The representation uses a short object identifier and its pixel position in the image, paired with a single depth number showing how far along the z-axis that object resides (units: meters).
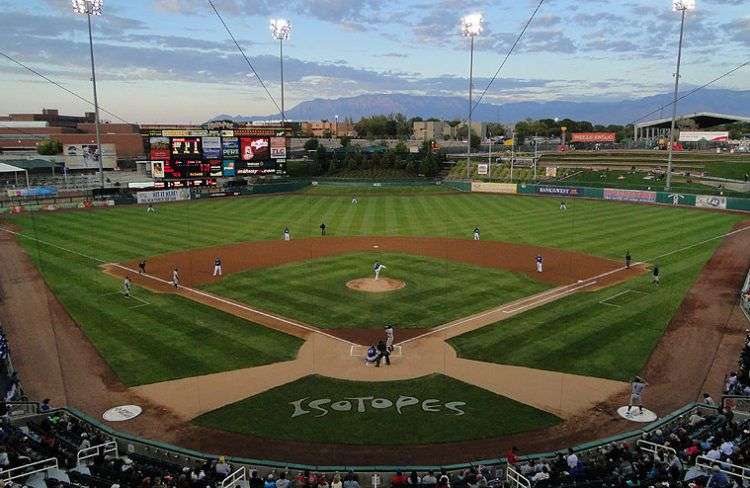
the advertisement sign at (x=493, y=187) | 79.06
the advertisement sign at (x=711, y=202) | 61.22
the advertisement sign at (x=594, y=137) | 123.44
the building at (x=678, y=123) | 111.06
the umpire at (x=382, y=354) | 20.78
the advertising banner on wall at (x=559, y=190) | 74.12
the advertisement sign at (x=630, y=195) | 67.81
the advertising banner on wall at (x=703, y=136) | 110.56
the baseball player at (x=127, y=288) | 29.88
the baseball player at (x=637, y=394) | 17.28
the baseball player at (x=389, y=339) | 21.75
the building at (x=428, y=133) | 194.20
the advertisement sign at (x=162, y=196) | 71.56
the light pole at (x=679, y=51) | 60.66
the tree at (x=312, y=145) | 127.81
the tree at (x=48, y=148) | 110.81
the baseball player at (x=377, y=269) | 31.96
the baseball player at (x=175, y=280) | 31.31
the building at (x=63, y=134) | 118.94
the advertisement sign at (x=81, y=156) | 99.38
